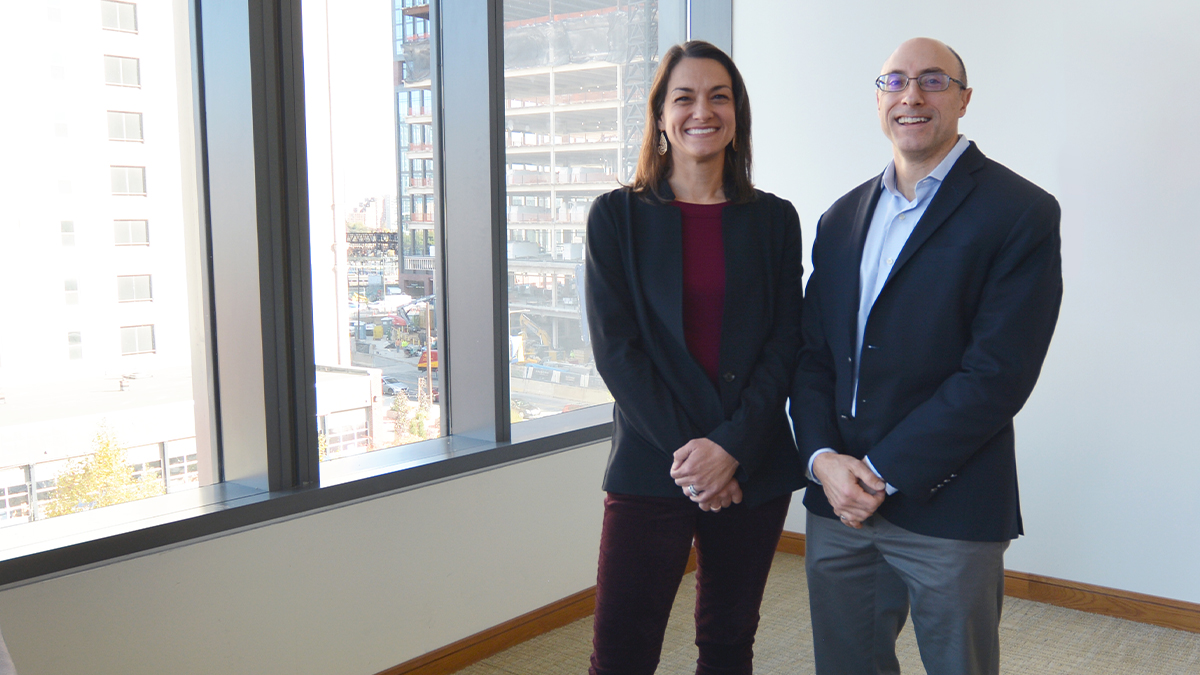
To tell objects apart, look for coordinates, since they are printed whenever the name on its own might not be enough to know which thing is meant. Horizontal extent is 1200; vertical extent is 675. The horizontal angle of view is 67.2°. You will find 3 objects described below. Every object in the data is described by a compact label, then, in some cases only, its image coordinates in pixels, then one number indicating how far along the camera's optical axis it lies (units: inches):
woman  70.2
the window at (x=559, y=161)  129.6
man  61.7
